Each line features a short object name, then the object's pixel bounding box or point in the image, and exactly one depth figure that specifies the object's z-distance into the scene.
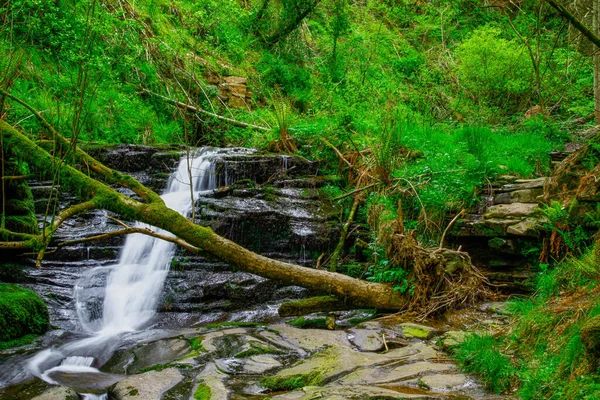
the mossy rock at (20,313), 5.53
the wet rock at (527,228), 5.96
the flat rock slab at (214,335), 4.91
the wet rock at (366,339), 4.90
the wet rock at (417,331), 5.13
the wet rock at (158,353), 4.92
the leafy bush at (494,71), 12.45
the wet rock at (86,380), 4.40
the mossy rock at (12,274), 6.80
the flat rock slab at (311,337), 5.05
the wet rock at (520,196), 6.59
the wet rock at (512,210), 6.29
